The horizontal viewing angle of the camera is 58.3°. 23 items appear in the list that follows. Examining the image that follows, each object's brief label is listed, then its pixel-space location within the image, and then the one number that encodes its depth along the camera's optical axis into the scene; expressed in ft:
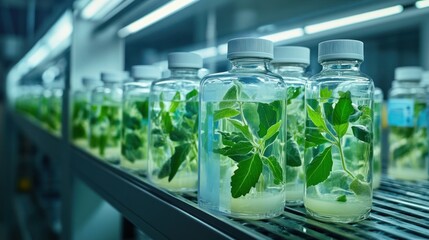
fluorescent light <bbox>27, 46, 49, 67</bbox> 6.98
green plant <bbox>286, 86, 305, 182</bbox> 1.83
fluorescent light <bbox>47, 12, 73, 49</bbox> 4.34
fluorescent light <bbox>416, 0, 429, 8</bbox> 2.66
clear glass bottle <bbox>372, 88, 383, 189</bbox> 2.34
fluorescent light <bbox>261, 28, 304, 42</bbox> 3.72
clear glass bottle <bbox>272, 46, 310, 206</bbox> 1.85
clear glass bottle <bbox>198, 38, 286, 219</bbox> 1.53
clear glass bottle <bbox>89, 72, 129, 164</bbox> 3.22
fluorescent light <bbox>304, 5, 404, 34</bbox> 2.91
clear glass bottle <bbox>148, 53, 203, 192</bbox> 2.11
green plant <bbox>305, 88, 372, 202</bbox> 1.52
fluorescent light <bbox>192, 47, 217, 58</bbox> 5.91
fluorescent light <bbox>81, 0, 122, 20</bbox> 3.44
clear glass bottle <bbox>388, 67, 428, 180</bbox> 2.75
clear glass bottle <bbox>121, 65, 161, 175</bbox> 2.67
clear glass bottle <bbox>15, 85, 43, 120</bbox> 7.48
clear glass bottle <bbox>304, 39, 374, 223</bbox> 1.54
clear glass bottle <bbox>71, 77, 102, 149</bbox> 3.85
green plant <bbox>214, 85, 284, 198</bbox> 1.51
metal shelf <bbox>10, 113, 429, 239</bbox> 1.41
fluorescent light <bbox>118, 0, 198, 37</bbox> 2.62
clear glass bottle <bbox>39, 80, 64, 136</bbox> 5.36
